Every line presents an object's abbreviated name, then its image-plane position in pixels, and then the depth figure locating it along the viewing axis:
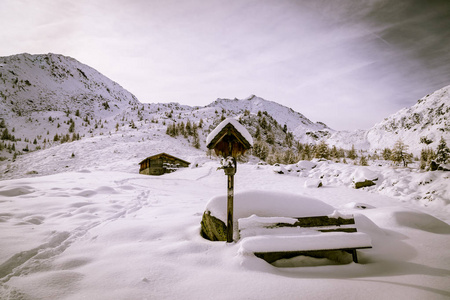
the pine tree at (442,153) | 12.35
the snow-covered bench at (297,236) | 3.20
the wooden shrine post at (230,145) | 3.76
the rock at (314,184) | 13.30
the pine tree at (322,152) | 25.17
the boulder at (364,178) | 12.43
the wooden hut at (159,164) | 20.20
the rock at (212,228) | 3.96
